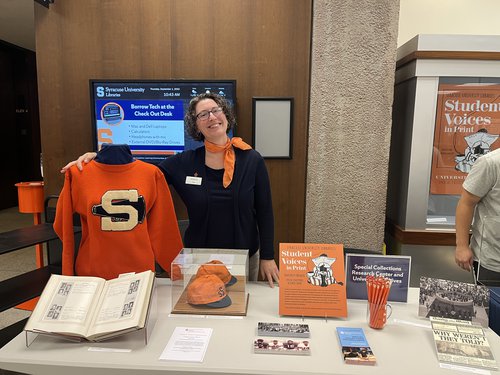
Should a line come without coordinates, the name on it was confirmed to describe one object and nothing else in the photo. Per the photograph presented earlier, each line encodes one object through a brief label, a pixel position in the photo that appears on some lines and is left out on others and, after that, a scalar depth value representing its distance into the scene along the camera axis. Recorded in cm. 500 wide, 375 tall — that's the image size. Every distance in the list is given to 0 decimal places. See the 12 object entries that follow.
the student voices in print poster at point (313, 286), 133
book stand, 117
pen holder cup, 125
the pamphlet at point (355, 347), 108
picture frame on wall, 298
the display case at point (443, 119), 268
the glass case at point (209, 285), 136
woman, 180
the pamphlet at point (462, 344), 108
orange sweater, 160
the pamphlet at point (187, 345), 110
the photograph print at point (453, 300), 125
